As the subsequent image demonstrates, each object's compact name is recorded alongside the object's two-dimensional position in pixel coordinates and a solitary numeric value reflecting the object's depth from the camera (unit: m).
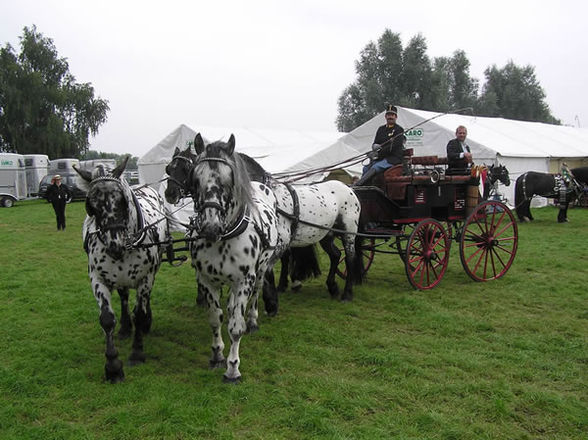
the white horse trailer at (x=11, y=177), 26.45
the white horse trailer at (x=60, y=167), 31.62
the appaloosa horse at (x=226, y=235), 3.52
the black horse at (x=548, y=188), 14.06
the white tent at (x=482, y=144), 16.58
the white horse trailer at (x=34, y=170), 29.67
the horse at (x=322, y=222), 5.64
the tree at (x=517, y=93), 48.03
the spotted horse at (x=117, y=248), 3.69
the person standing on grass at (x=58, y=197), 15.13
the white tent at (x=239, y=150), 13.79
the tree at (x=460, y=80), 46.00
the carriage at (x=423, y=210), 6.62
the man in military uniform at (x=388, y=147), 6.80
